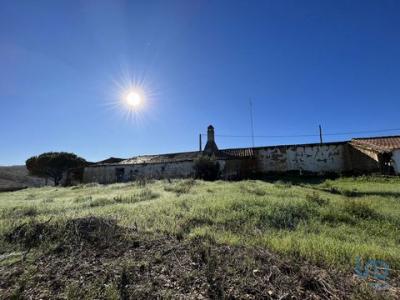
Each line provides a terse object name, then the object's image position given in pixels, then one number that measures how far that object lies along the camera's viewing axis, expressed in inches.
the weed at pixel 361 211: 229.1
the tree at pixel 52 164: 1330.0
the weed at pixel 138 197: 346.5
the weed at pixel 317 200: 277.7
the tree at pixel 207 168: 765.9
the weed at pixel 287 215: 204.4
